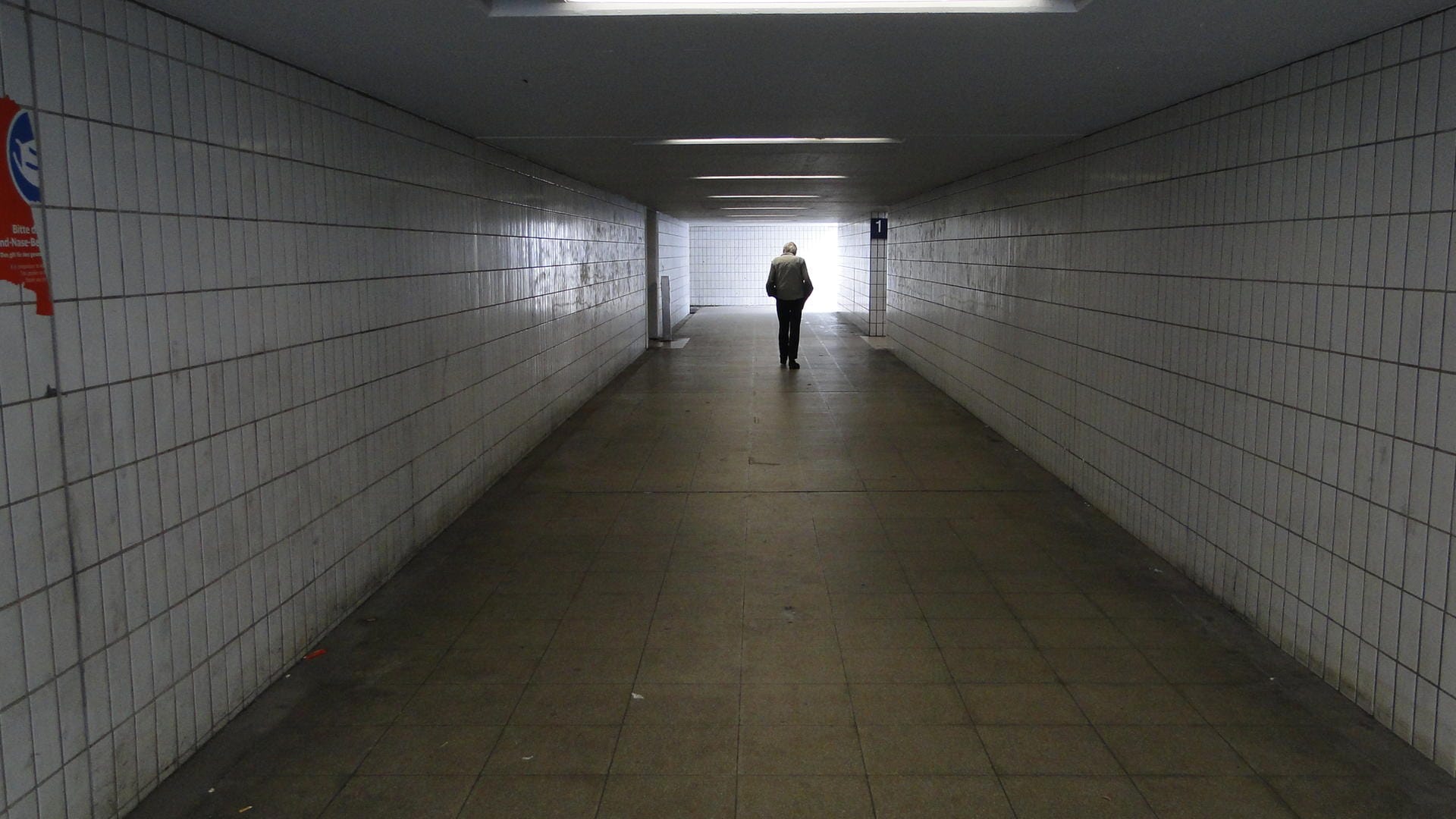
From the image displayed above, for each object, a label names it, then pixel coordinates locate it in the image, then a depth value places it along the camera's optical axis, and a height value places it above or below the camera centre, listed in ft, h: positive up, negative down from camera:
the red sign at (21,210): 8.17 +0.61
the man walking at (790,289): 43.70 -0.37
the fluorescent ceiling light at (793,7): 10.64 +2.99
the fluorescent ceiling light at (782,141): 22.12 +3.18
